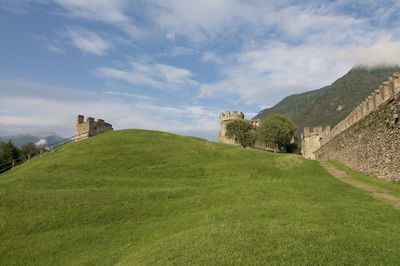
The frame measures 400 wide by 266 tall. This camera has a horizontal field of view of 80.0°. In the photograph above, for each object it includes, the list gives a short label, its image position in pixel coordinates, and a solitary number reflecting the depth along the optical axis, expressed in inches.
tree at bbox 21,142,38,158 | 2621.8
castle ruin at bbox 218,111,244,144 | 3543.3
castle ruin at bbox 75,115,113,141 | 1849.9
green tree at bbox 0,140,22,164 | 2014.0
